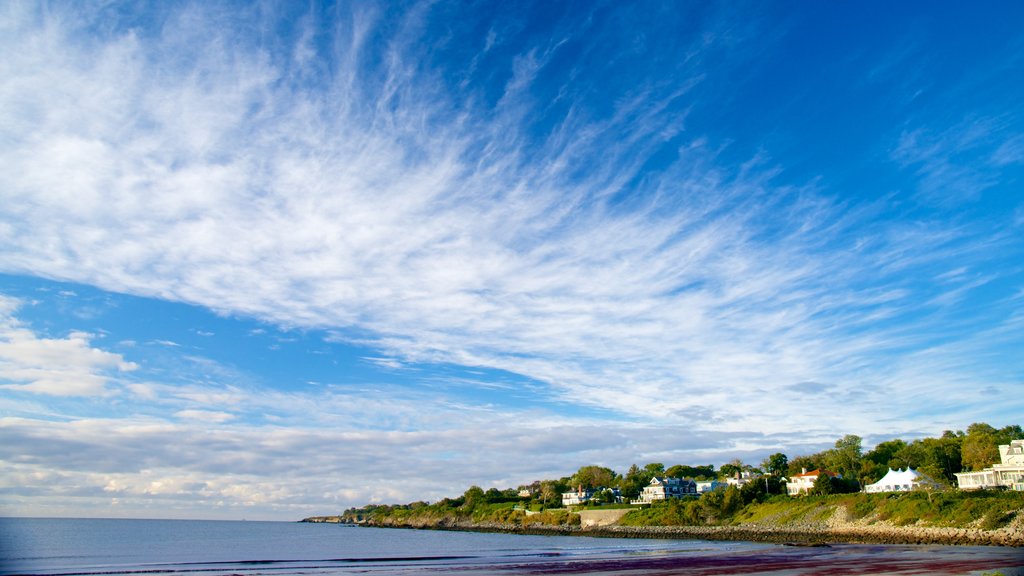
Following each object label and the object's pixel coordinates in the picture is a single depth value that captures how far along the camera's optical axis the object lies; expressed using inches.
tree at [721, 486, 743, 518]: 4082.2
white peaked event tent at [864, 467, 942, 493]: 3516.2
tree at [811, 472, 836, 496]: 3988.7
